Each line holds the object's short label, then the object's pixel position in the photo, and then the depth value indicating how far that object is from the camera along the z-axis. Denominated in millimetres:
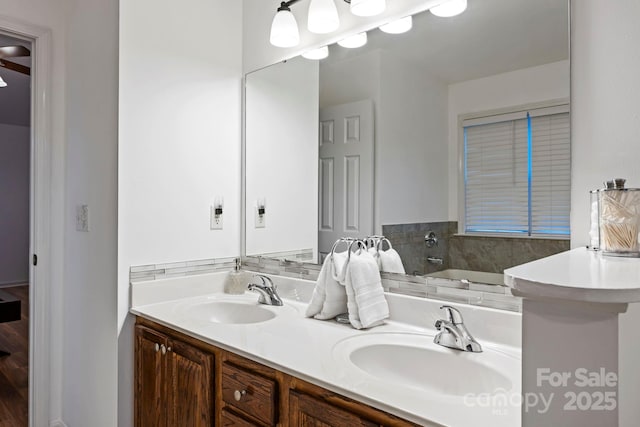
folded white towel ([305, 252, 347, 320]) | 1475
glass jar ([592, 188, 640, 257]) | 804
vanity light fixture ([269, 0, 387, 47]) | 1539
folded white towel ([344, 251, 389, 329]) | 1387
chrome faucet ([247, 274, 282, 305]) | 1753
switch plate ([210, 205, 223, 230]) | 1978
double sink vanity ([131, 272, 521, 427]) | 894
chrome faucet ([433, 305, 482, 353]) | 1151
